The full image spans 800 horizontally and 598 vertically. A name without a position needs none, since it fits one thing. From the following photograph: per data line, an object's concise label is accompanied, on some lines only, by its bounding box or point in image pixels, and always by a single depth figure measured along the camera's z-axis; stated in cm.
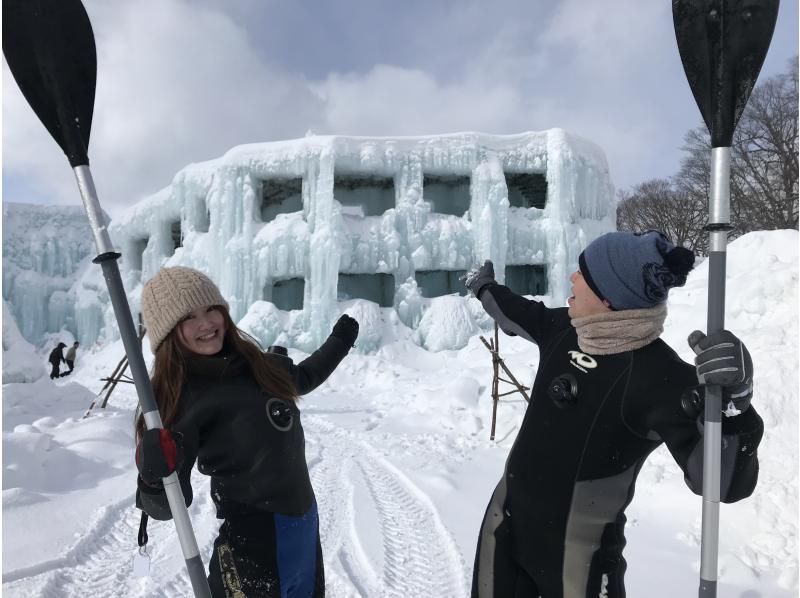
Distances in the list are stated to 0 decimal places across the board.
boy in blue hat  138
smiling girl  168
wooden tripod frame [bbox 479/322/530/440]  637
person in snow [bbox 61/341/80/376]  1510
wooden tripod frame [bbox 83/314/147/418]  755
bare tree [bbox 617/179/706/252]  2298
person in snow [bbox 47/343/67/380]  1453
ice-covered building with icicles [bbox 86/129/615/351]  1484
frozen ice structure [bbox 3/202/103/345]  2650
